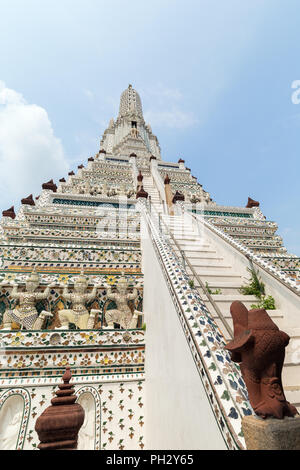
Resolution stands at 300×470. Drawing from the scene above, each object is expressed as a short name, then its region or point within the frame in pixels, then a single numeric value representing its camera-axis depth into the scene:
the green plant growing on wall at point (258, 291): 3.84
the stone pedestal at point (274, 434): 1.20
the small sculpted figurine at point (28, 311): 3.99
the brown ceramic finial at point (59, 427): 1.88
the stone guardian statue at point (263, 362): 1.33
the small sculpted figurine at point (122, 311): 4.24
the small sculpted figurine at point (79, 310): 4.07
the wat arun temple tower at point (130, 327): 2.03
